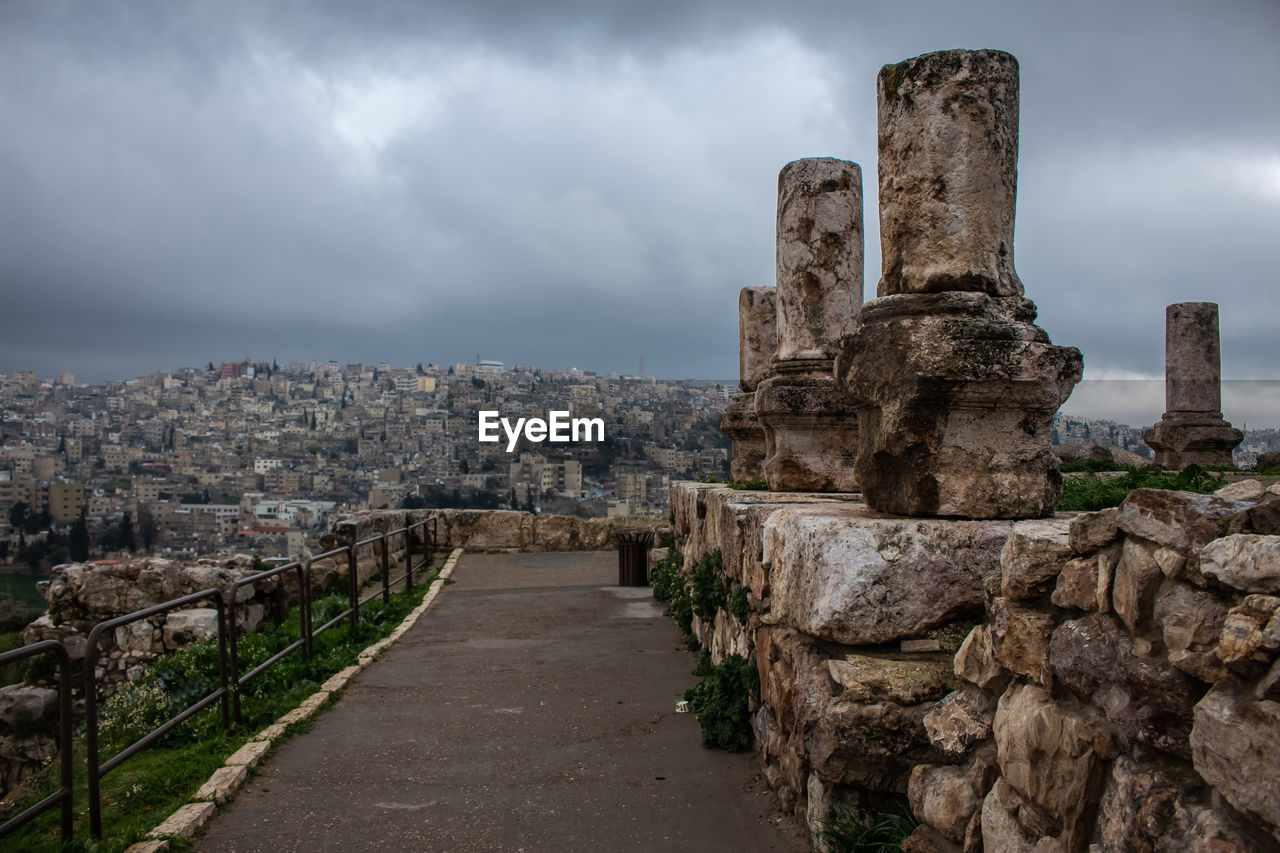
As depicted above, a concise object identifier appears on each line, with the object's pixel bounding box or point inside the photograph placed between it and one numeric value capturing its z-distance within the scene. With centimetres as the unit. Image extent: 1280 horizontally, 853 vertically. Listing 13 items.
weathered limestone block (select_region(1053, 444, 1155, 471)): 1568
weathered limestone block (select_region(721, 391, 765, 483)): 978
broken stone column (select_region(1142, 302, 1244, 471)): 1415
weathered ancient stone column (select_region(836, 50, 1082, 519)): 369
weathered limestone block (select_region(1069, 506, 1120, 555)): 221
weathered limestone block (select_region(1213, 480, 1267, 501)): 207
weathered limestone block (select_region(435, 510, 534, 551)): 1634
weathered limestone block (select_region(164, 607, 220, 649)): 963
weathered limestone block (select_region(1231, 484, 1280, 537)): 184
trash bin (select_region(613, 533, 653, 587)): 1216
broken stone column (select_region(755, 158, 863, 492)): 696
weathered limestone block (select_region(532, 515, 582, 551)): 1645
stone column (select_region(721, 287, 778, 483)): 994
